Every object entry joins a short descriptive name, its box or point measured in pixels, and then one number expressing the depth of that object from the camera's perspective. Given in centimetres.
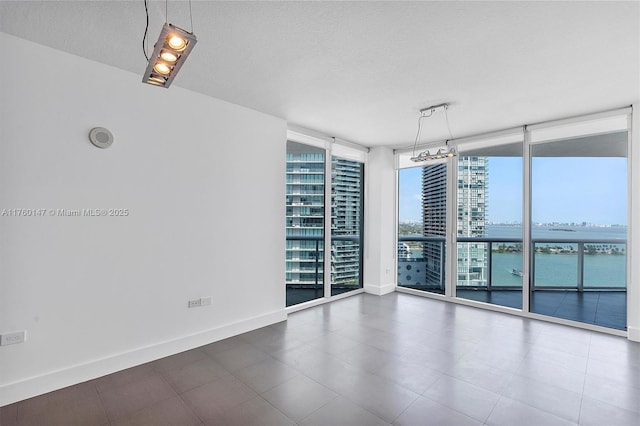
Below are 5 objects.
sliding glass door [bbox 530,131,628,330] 369
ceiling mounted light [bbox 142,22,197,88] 122
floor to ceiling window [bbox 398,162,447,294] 510
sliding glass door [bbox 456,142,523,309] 434
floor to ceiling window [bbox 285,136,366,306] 454
